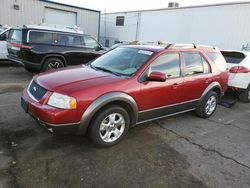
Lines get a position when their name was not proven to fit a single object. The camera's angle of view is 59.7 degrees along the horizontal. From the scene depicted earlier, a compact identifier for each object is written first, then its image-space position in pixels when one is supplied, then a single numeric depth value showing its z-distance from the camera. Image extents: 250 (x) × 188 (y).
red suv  2.96
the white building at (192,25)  12.55
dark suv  7.21
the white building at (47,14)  15.42
